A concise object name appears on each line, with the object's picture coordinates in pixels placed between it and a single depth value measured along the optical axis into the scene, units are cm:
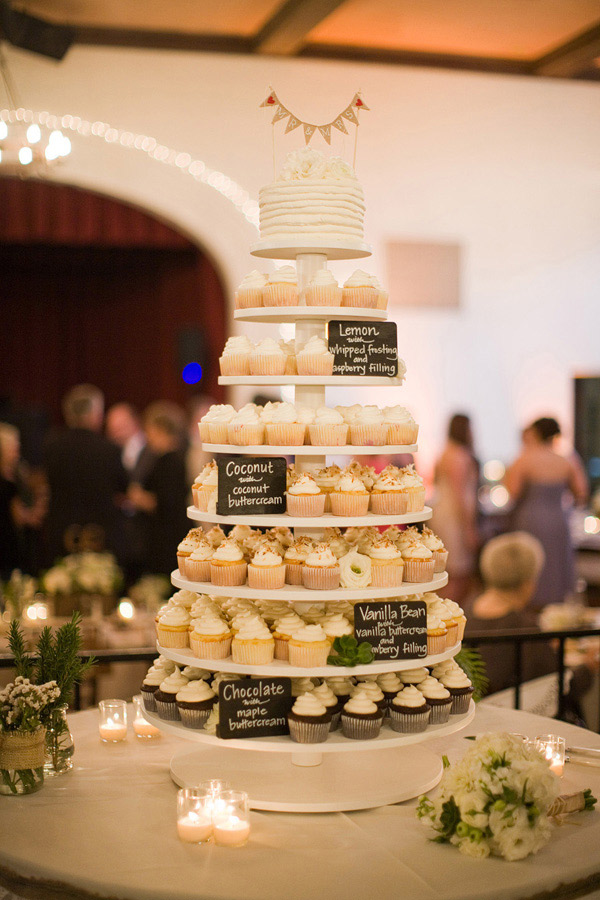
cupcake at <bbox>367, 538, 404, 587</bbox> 288
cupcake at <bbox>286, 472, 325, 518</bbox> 285
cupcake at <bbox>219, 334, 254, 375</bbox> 304
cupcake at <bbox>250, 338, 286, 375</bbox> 296
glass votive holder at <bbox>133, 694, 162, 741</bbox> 329
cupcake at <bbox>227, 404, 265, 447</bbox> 292
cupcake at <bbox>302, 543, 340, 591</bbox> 276
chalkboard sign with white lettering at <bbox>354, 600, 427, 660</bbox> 275
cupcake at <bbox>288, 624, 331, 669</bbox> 271
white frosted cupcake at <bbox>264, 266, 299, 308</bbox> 297
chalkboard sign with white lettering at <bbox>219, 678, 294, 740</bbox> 263
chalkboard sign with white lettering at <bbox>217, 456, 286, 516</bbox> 281
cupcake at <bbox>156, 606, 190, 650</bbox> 292
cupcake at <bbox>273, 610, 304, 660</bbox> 279
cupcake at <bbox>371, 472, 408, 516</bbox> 295
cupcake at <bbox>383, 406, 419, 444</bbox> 302
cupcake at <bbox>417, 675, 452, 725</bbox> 282
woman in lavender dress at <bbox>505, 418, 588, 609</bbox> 751
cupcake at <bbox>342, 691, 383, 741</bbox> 269
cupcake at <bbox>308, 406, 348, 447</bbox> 289
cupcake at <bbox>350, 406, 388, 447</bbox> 296
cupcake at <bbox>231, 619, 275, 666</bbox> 274
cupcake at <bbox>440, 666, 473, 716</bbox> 293
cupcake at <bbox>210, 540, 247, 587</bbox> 284
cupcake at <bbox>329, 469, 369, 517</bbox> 289
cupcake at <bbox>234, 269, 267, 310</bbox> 302
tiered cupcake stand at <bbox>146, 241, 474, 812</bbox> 270
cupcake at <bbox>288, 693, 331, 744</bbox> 263
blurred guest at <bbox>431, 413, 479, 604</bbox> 780
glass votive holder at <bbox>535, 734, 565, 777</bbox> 291
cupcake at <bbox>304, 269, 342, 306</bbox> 290
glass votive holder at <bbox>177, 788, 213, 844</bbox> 244
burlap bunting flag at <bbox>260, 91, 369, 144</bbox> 315
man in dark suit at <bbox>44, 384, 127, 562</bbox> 671
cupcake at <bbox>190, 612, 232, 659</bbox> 280
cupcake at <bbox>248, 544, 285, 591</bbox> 280
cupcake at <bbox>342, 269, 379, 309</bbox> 299
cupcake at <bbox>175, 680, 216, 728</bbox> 278
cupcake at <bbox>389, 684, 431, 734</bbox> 274
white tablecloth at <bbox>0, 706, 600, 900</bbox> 222
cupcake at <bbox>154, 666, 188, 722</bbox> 286
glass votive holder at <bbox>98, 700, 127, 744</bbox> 321
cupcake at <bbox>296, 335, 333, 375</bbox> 288
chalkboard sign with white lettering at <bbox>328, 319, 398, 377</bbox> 291
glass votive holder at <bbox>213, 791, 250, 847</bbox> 243
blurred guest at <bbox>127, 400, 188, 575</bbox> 670
